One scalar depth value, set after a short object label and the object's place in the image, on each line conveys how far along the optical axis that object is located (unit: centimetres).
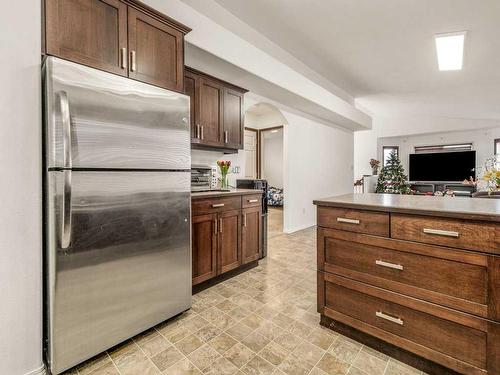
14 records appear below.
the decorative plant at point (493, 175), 227
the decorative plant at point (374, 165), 808
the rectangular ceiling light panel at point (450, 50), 281
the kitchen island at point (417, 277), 125
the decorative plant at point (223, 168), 316
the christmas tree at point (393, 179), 652
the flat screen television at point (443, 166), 746
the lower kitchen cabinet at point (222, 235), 238
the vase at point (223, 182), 323
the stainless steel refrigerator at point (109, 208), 137
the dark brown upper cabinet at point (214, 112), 270
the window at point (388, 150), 877
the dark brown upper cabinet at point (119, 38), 142
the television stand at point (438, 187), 728
